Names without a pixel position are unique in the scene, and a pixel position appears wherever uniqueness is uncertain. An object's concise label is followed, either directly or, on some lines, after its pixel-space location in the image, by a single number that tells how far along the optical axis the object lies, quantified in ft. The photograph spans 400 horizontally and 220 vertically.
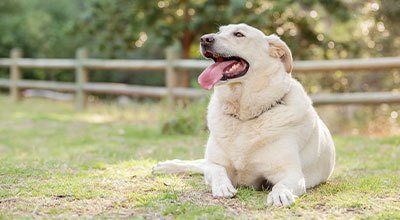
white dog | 12.99
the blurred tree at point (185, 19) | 35.47
